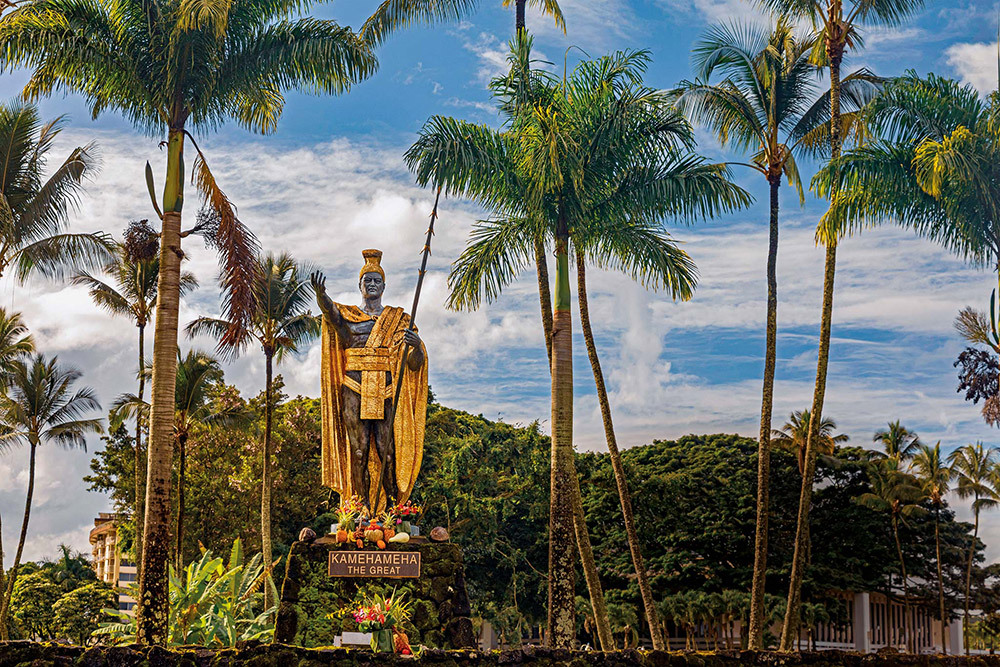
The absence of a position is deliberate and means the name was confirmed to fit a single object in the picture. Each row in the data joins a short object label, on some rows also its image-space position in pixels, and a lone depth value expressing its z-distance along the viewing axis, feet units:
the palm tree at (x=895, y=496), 116.67
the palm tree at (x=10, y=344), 83.82
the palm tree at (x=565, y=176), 54.29
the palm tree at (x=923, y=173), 59.21
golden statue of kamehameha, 49.21
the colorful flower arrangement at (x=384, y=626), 39.11
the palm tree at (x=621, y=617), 103.40
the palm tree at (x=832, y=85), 69.21
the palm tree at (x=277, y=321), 94.73
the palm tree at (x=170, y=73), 46.85
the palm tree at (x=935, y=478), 122.52
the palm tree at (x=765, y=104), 69.82
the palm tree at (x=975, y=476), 130.62
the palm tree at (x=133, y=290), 90.68
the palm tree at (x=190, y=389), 91.71
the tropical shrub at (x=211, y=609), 46.21
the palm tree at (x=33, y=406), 88.17
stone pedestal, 44.75
